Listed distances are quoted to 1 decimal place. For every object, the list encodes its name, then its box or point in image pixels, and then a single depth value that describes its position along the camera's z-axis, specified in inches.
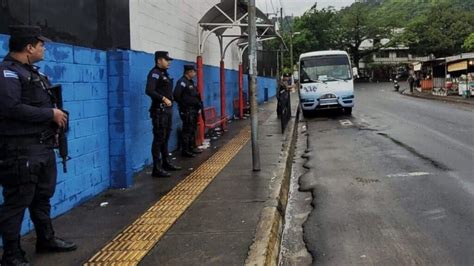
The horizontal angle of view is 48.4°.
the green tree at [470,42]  2041.2
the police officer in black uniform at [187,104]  402.1
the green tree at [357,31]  2974.9
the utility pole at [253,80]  333.5
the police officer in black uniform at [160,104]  315.0
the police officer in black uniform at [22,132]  162.4
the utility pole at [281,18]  1656.7
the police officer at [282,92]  640.7
